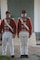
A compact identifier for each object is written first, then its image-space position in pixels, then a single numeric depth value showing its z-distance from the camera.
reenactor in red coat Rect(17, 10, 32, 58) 10.12
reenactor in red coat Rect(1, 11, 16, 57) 10.12
